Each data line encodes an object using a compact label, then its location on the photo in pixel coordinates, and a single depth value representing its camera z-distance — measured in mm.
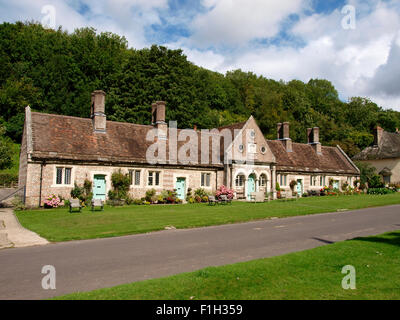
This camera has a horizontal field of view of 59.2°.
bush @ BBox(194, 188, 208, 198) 32344
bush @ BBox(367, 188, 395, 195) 41394
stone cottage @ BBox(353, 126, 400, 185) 53000
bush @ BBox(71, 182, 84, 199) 25688
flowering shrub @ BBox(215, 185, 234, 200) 29958
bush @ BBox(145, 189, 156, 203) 29156
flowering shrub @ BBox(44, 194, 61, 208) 24484
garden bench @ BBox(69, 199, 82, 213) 21288
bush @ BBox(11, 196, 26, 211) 24234
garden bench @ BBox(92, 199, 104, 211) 22031
